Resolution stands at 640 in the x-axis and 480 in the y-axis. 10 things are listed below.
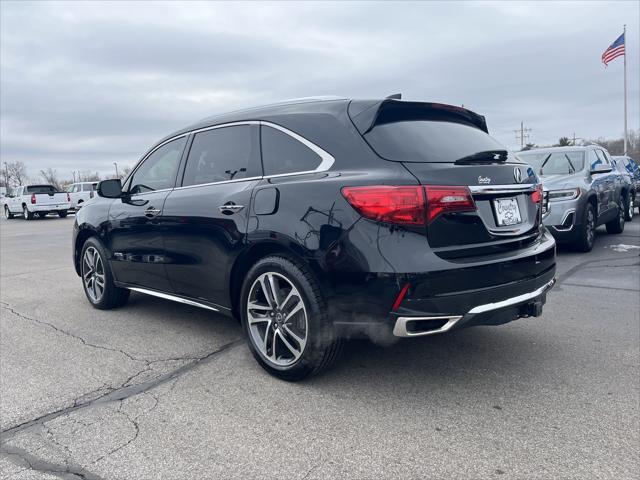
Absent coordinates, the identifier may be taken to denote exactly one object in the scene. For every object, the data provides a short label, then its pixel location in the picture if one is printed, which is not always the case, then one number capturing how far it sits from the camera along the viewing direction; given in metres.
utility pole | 78.75
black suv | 2.94
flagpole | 38.83
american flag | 27.25
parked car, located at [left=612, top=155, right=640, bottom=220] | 12.74
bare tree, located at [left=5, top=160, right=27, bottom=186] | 103.25
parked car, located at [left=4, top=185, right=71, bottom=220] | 27.67
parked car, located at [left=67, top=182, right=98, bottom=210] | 28.08
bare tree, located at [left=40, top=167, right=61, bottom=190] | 108.69
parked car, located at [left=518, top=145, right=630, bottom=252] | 8.34
